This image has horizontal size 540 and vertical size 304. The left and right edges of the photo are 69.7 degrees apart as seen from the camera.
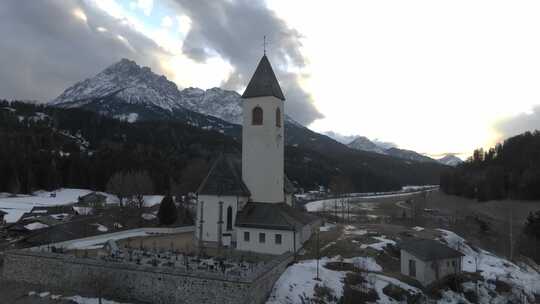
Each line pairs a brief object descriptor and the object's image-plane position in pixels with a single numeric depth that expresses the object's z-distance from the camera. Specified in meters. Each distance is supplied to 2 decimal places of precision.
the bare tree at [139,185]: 62.58
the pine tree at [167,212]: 47.06
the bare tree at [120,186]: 63.66
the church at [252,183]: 31.39
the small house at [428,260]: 27.38
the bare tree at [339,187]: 78.22
